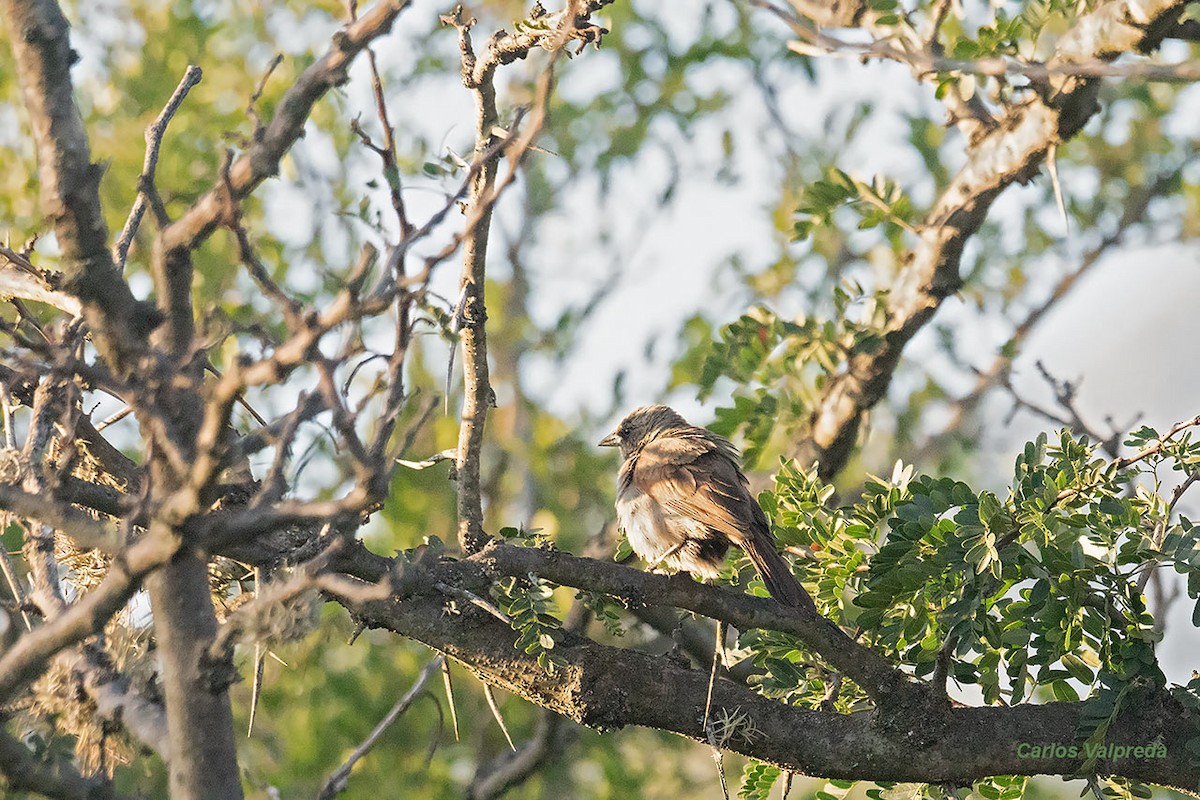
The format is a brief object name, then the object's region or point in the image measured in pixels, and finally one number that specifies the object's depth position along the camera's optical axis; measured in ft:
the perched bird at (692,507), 31.12
